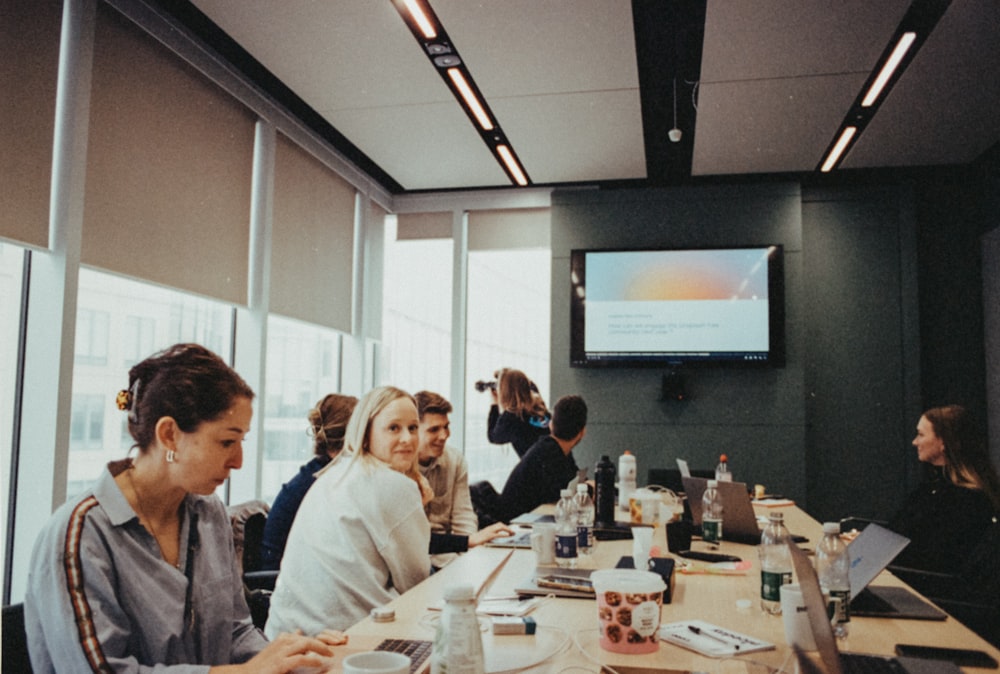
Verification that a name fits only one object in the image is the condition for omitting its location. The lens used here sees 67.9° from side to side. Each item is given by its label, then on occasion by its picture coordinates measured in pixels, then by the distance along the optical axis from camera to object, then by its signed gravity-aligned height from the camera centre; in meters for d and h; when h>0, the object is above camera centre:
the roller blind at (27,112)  2.82 +1.06
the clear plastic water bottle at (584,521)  2.53 -0.47
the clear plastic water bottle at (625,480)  3.76 -0.46
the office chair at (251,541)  2.88 -0.67
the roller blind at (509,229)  6.27 +1.37
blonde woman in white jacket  1.97 -0.44
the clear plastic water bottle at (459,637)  1.17 -0.39
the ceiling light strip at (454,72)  3.41 +1.70
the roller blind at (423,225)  6.40 +1.42
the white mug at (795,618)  1.55 -0.48
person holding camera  4.85 -0.16
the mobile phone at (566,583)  1.96 -0.51
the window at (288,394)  4.67 -0.04
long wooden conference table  1.46 -0.53
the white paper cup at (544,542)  2.27 -0.46
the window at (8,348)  2.98 +0.14
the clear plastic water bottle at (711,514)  2.76 -0.46
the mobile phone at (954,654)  1.47 -0.52
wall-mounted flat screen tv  5.53 +0.65
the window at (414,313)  6.39 +0.66
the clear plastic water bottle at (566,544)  2.28 -0.47
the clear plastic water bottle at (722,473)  4.11 -0.45
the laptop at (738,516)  2.79 -0.46
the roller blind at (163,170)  3.29 +1.07
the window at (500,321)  6.28 +0.59
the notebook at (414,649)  1.39 -0.52
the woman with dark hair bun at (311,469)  3.06 -0.34
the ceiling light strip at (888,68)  3.40 +1.72
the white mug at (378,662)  1.14 -0.43
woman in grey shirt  1.29 -0.33
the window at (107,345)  3.21 +0.19
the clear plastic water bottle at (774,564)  1.83 -0.43
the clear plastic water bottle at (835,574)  1.66 -0.43
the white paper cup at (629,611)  1.50 -0.44
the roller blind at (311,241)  4.79 +1.04
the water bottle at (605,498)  3.12 -0.45
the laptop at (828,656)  1.02 -0.36
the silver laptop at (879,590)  1.79 -0.48
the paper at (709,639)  1.51 -0.52
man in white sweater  3.44 -0.39
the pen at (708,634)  1.53 -0.52
